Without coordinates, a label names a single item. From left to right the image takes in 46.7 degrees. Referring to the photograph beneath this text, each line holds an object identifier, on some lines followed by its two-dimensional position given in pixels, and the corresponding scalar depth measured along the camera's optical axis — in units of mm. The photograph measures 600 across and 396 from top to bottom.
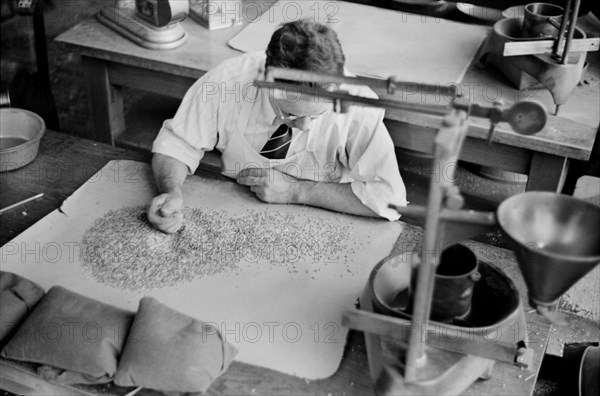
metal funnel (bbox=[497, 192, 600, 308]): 1280
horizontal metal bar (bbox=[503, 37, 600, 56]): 2379
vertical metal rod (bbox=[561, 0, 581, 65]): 2217
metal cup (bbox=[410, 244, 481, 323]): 1494
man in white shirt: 2127
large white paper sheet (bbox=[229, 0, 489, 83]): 2924
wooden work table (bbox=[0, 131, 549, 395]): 1604
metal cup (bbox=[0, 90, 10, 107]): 2596
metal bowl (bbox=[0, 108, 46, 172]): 2469
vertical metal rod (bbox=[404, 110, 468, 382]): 1234
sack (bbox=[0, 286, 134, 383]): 1554
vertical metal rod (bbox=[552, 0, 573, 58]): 2205
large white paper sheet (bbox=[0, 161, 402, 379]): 1725
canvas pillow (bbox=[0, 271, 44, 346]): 1652
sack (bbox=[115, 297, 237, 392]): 1522
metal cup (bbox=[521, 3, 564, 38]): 2738
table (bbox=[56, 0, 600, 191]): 2596
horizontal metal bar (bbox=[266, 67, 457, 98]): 1321
